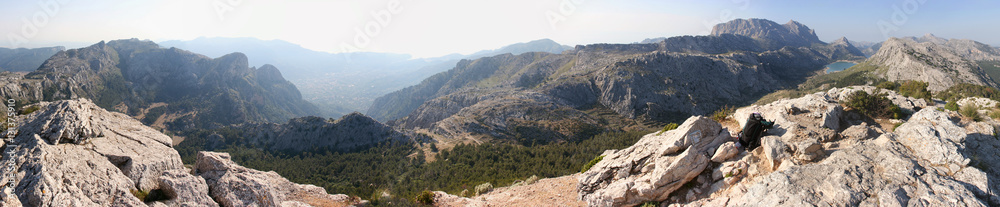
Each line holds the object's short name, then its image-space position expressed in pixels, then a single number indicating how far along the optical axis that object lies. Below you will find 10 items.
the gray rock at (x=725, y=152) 16.27
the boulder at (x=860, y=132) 15.44
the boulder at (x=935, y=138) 12.41
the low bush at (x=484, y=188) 28.15
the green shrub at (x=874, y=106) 18.81
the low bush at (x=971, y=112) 16.67
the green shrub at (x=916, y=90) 25.17
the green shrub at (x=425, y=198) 21.86
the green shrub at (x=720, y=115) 23.80
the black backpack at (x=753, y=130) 16.23
